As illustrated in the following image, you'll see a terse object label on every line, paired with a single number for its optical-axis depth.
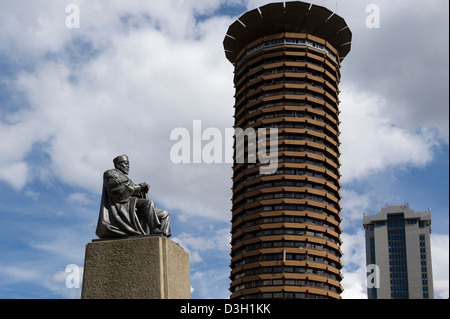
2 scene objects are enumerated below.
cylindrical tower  121.75
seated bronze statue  17.34
